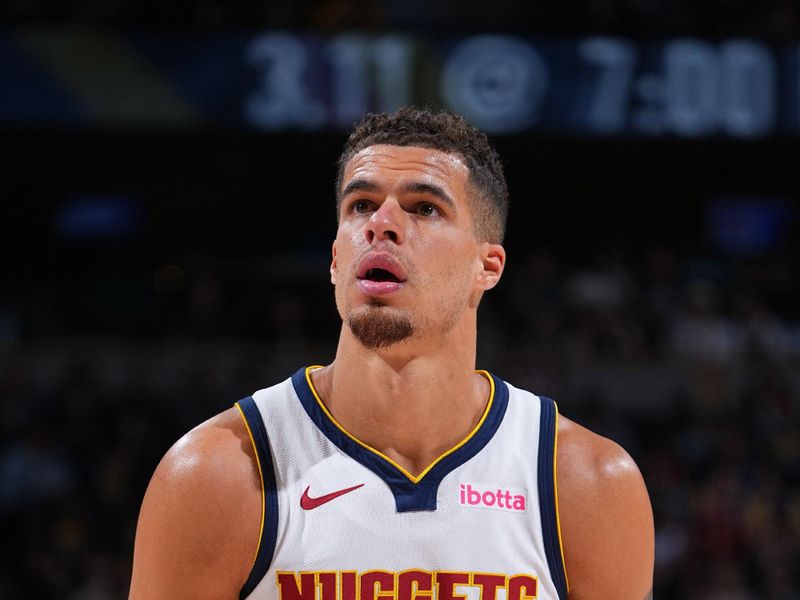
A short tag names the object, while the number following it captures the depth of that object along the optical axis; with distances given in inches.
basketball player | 233.6
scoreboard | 921.5
